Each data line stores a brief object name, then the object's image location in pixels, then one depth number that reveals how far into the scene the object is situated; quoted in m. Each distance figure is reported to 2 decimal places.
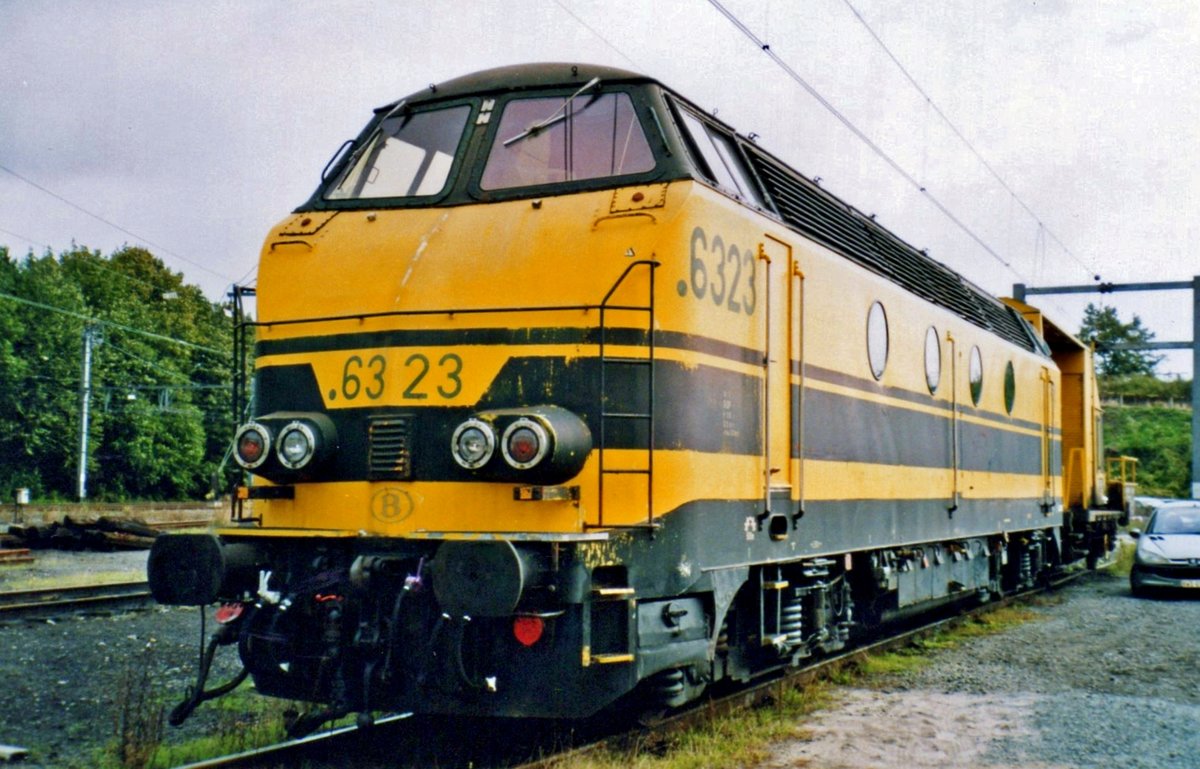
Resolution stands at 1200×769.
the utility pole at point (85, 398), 37.25
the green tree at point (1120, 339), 79.69
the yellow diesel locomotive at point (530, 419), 5.69
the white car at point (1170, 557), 15.57
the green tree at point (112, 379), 41.38
